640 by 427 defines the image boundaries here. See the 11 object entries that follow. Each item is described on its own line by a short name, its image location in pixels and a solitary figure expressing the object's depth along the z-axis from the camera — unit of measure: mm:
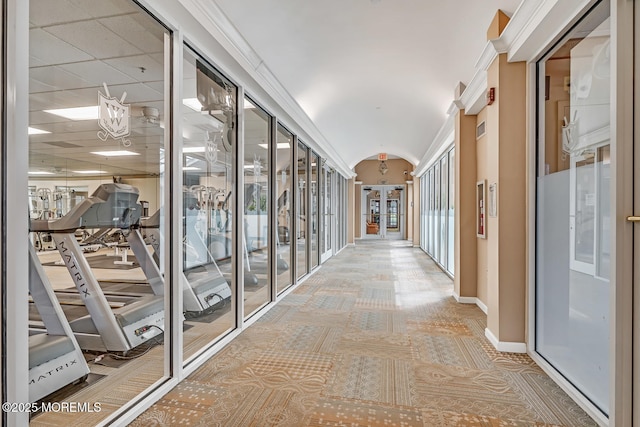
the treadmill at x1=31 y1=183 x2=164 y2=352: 2738
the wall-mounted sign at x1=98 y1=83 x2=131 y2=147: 2182
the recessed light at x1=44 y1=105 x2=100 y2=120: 2322
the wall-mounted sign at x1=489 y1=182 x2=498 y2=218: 3276
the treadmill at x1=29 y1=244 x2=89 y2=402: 2188
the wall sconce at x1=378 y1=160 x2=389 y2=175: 14691
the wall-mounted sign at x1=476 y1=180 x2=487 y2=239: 4134
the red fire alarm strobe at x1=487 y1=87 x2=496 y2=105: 3293
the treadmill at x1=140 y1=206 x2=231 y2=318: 3959
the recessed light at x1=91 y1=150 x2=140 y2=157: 2622
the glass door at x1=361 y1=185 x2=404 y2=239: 17016
